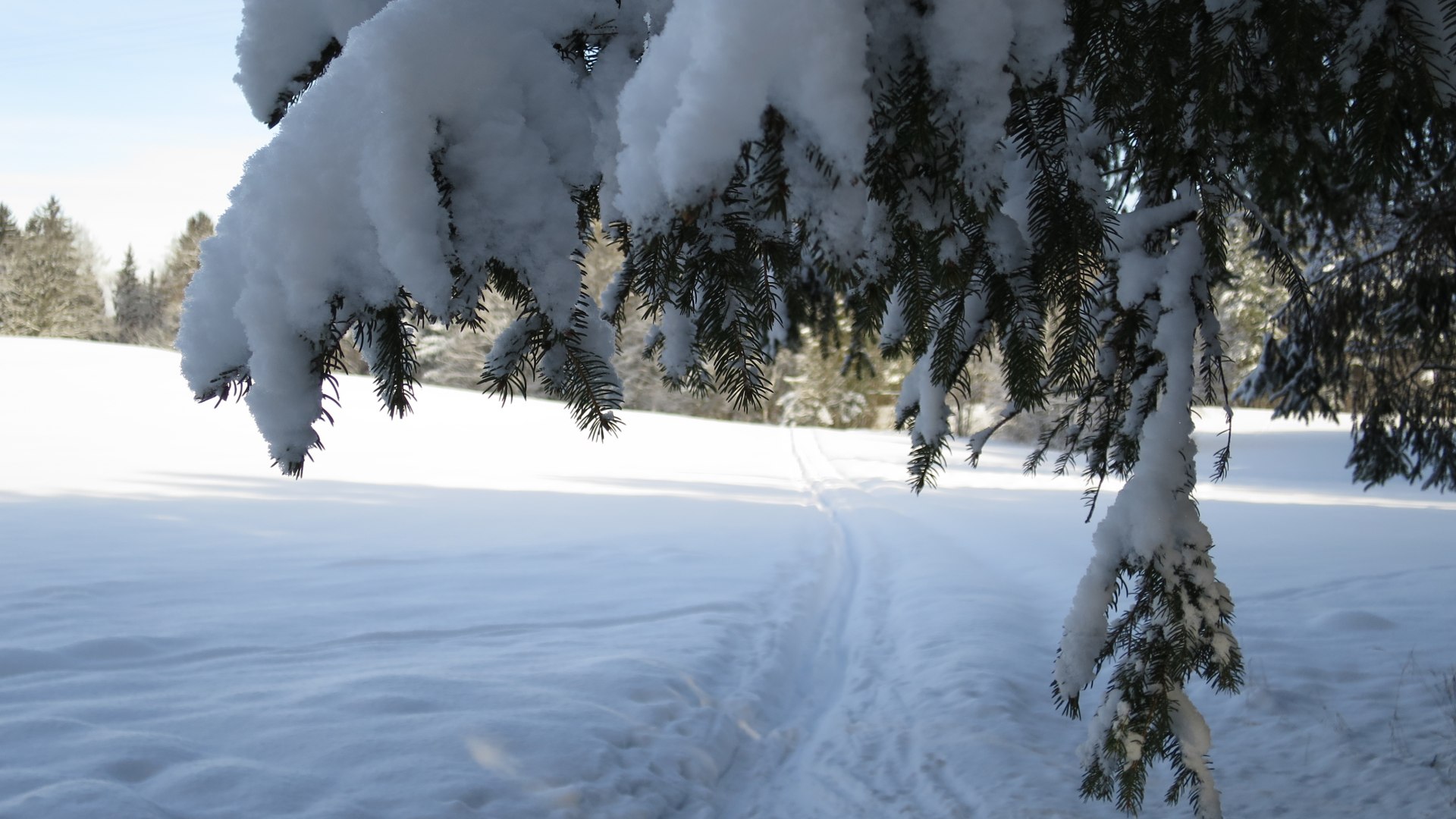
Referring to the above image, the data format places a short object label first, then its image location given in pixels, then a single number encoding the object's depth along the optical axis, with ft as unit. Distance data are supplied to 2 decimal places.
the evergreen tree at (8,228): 137.08
